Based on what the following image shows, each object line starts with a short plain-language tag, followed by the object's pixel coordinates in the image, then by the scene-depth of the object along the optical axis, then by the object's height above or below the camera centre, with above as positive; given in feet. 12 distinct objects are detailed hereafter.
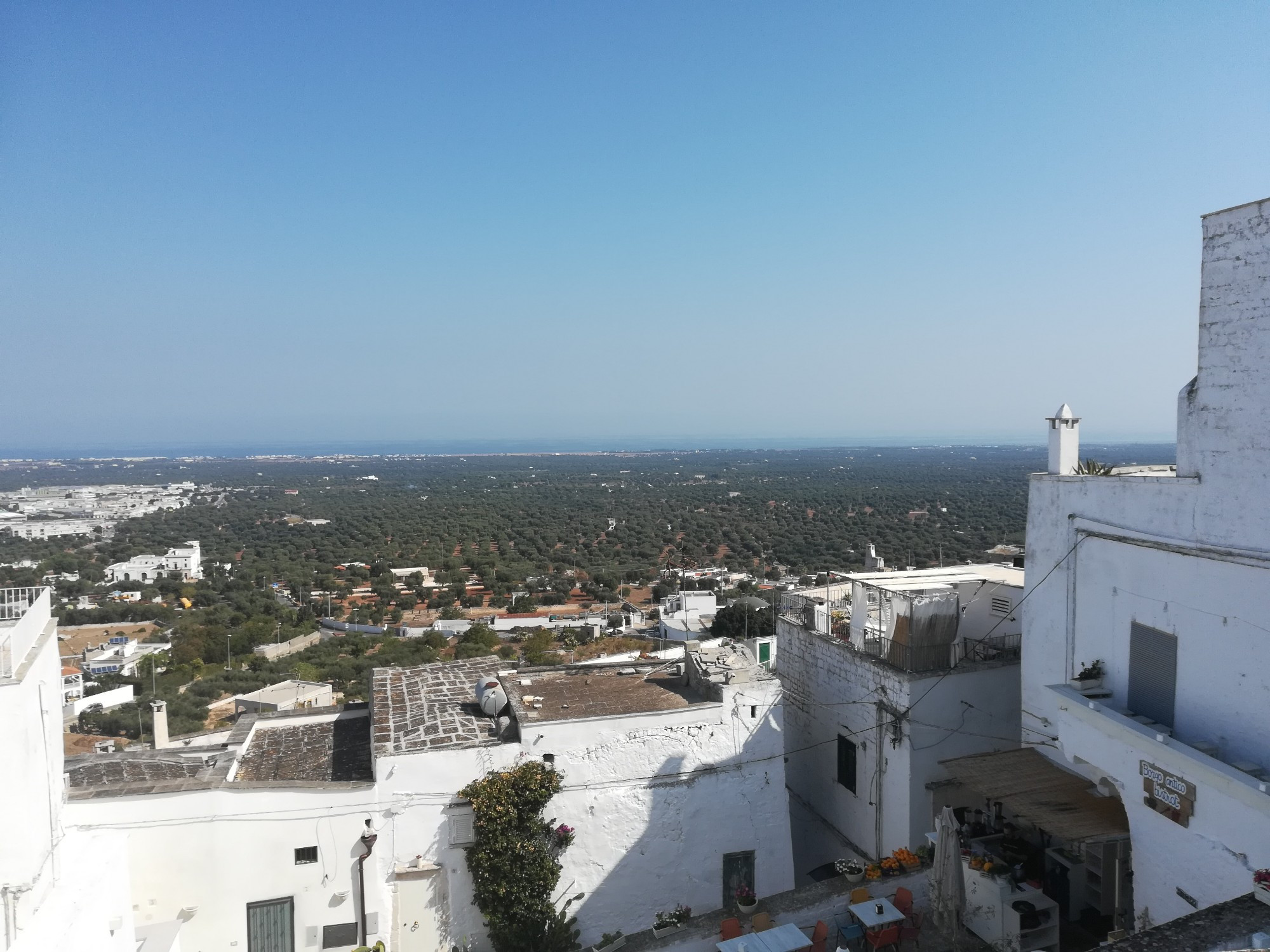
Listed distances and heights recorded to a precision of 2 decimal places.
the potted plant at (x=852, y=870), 33.06 -18.74
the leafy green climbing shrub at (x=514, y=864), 33.96 -18.51
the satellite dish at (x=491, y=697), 39.52 -13.48
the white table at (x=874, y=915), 29.01 -17.89
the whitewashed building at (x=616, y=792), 34.45 -16.93
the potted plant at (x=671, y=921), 32.04 -21.10
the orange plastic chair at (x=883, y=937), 29.25 -18.71
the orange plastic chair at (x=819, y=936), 29.73 -18.96
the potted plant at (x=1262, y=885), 20.39 -11.90
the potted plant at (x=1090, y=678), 30.37 -9.90
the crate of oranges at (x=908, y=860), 33.86 -18.51
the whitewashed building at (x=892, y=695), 37.40 -13.63
